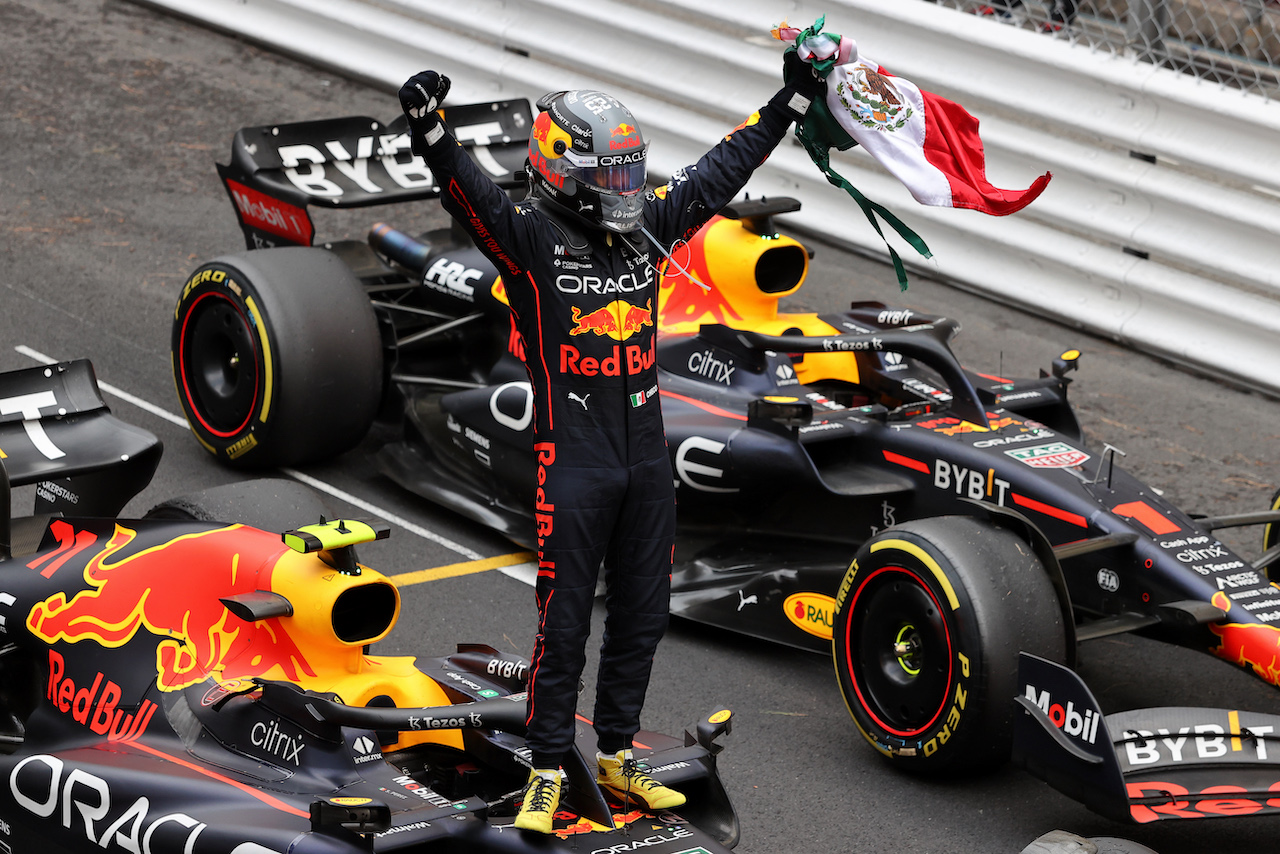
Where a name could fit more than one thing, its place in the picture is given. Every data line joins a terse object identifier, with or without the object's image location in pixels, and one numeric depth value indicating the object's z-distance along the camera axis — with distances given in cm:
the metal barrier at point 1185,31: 1869
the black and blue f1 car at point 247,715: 907
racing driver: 930
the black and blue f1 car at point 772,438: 1161
